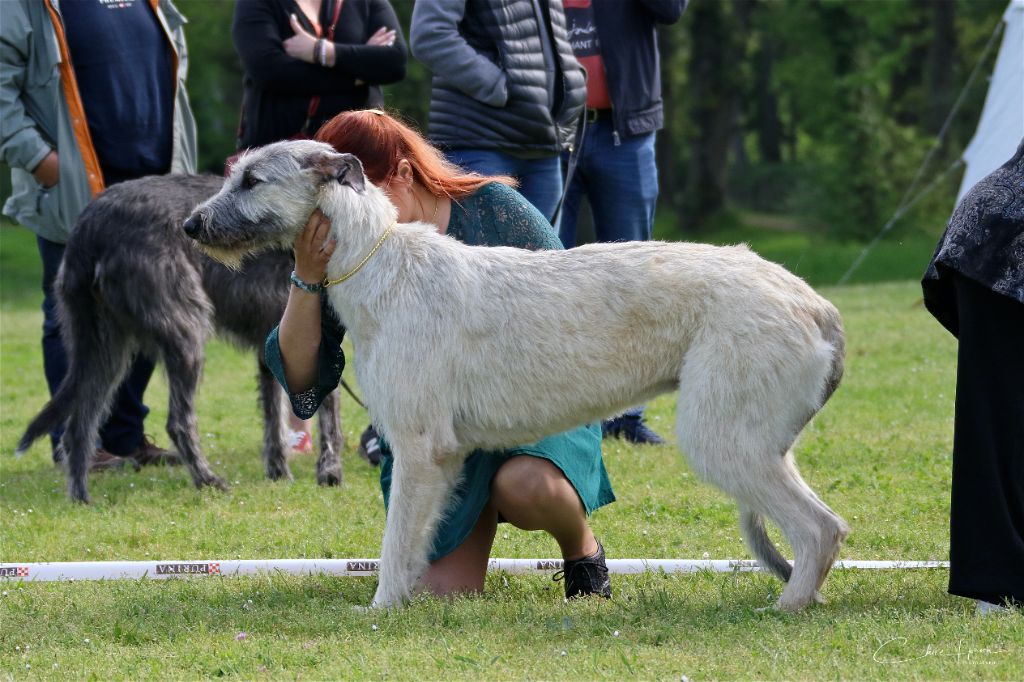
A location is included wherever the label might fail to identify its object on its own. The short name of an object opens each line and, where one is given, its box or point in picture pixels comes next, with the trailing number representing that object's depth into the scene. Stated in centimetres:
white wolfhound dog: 791
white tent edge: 2216
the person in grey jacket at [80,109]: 1323
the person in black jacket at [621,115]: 1449
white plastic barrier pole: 977
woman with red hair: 879
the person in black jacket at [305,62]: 1396
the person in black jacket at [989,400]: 783
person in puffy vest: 1257
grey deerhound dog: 1235
